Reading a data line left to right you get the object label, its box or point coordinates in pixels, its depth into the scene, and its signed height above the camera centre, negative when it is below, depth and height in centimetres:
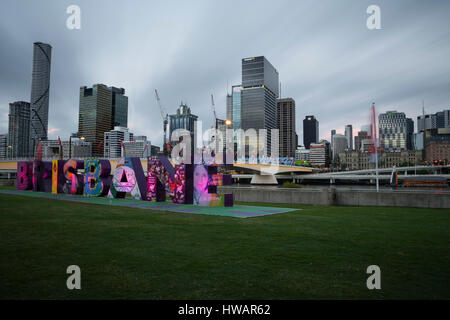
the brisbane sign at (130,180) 2494 -49
